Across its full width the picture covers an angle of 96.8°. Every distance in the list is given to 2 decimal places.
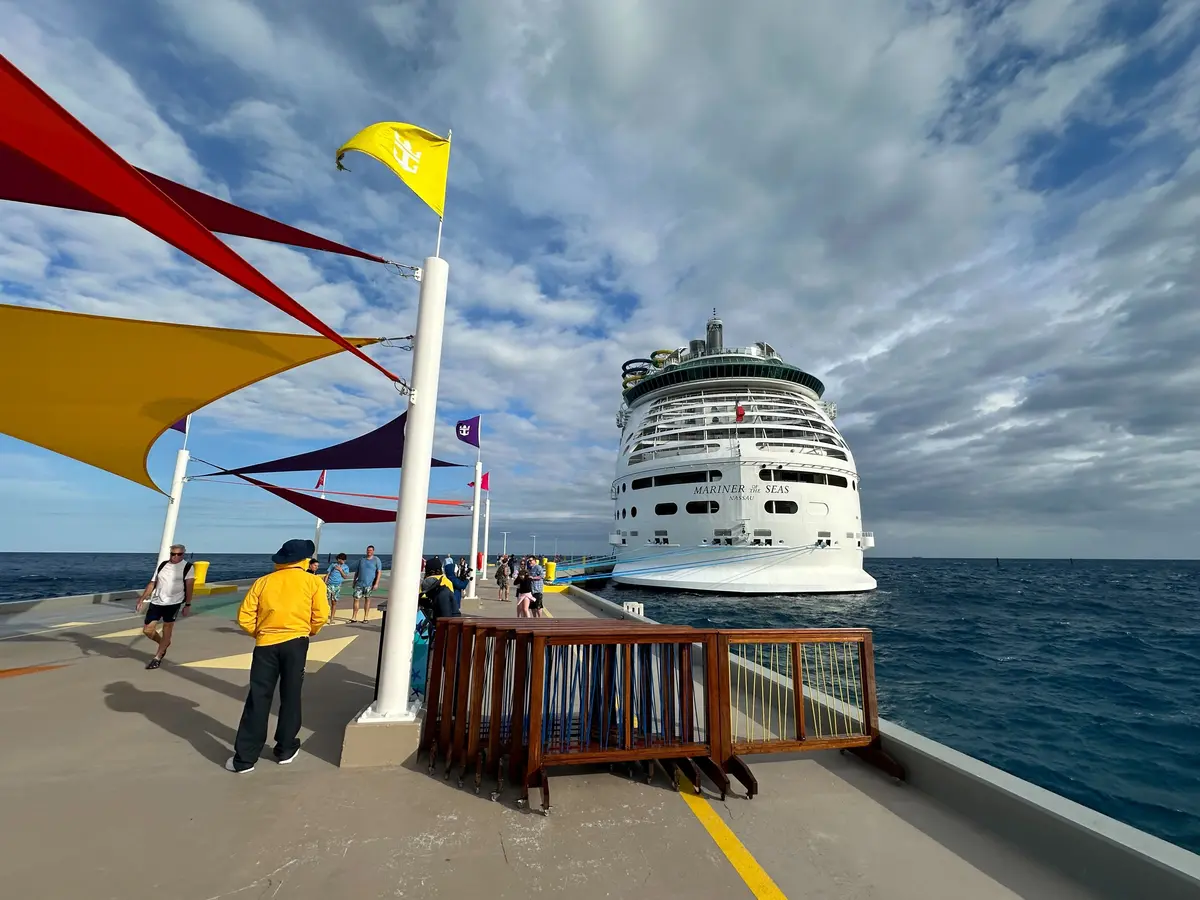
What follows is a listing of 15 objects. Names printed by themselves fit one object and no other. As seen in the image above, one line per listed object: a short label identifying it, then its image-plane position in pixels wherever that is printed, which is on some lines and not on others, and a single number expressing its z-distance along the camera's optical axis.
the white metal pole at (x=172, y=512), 13.21
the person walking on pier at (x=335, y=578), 12.98
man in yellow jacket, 4.18
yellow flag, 5.12
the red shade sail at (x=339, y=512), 15.26
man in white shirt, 7.24
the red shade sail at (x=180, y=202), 4.34
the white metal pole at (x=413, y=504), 4.57
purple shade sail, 12.41
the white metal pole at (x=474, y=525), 17.75
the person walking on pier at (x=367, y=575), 11.55
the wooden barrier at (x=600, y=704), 4.03
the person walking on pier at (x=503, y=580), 19.65
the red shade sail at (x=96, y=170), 2.63
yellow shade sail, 6.27
